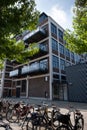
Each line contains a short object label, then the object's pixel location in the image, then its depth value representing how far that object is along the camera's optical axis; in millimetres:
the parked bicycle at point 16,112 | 4102
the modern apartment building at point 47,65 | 15099
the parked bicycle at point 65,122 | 2852
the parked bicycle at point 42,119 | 3121
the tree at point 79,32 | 3750
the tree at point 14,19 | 3110
